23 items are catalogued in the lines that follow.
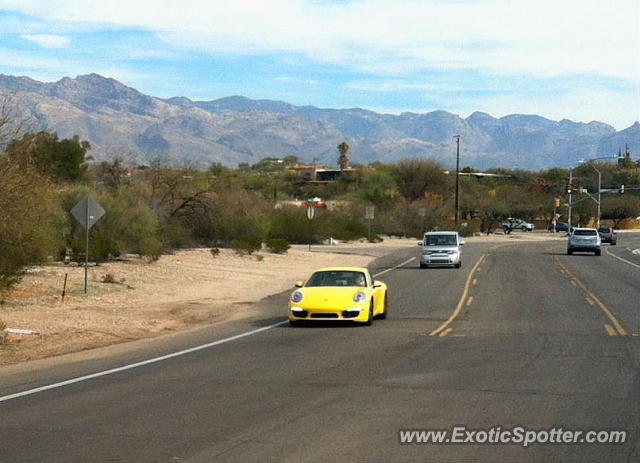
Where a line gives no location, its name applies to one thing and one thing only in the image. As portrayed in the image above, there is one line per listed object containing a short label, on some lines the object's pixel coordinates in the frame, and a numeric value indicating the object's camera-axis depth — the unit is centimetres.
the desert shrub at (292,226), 7600
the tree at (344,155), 18212
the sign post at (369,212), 7352
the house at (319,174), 18309
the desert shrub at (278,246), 5953
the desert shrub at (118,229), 4278
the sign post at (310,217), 6676
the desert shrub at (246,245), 5530
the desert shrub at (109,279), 3381
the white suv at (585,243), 6488
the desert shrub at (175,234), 5184
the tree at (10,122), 2858
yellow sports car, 2245
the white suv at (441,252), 4812
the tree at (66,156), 6353
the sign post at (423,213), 9721
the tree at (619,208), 15588
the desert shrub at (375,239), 8838
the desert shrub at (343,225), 8250
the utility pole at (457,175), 10240
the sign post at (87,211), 2944
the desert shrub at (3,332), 1910
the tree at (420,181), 14559
